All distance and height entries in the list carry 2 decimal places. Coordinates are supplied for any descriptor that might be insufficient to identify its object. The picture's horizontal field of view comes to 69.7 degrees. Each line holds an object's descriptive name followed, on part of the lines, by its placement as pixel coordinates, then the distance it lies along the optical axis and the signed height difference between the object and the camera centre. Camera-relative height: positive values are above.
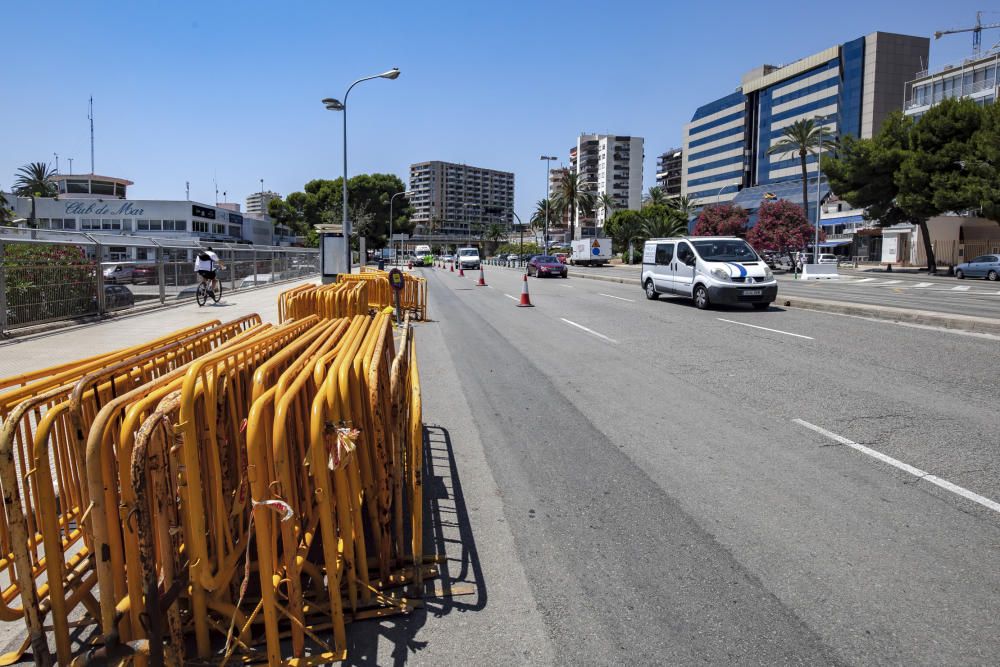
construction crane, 86.30 +28.74
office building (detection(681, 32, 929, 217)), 97.44 +25.03
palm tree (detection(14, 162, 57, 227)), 84.19 +9.37
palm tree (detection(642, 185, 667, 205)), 107.81 +11.00
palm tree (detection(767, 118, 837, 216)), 65.44 +12.11
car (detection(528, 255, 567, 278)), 40.50 -0.01
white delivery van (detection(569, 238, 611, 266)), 64.88 +1.46
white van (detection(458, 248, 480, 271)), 58.75 +0.59
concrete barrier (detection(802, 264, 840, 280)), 41.03 -0.17
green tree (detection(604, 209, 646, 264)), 80.69 +4.85
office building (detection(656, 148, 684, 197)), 165.88 +22.81
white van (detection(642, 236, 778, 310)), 18.14 -0.10
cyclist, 19.70 -0.02
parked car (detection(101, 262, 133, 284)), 16.82 -0.22
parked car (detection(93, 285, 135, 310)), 16.55 -0.81
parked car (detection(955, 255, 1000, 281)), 37.38 +0.13
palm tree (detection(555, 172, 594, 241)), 85.69 +8.68
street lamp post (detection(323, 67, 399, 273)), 29.95 +6.98
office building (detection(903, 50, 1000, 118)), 60.19 +16.56
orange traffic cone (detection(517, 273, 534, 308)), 20.93 -1.00
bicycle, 20.12 -0.81
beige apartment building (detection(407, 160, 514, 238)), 178.70 +9.84
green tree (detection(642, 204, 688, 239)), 69.44 +4.25
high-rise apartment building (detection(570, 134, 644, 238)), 171.75 +24.70
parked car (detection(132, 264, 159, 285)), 19.03 -0.29
